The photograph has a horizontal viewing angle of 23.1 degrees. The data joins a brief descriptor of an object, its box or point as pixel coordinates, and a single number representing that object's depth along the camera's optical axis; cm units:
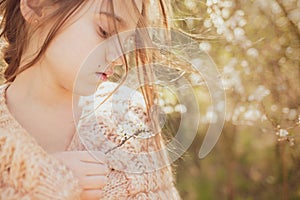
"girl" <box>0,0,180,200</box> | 89
